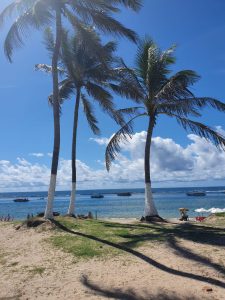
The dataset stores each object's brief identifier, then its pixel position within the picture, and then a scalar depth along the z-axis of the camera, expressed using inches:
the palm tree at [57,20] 396.4
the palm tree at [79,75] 485.7
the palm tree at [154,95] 442.0
